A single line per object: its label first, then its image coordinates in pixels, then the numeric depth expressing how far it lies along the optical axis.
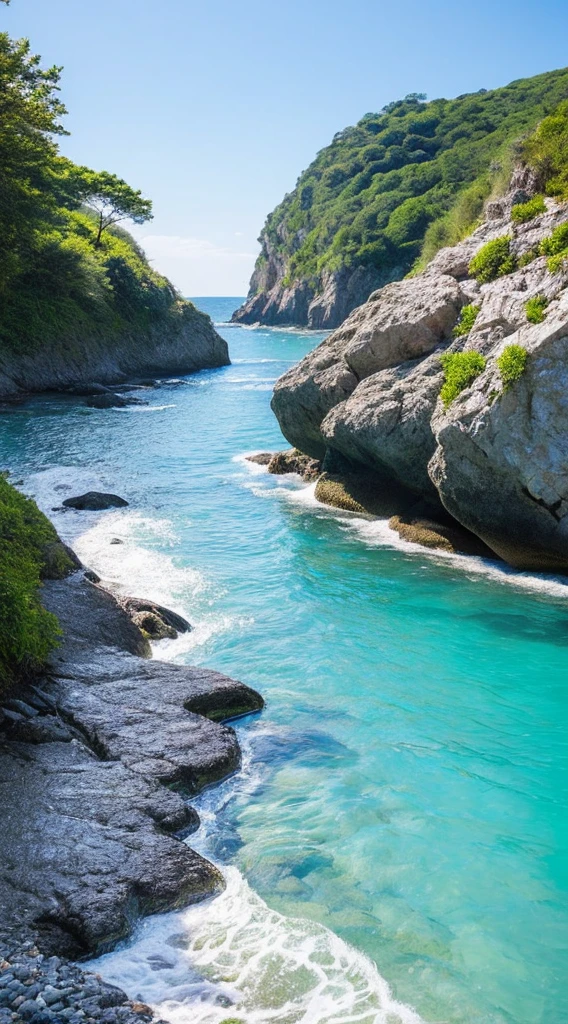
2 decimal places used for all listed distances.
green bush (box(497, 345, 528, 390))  14.62
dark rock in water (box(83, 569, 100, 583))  13.87
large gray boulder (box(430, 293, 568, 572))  14.43
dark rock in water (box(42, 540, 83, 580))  12.94
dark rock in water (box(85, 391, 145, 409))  40.22
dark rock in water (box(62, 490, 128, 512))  21.81
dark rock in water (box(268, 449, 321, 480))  25.19
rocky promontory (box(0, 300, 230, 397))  40.78
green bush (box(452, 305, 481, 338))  18.00
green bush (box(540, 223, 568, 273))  15.64
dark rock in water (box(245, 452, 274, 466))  28.20
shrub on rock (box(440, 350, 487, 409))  16.33
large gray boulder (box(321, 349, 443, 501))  17.86
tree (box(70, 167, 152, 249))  56.12
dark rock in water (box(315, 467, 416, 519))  20.31
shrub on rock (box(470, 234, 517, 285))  17.92
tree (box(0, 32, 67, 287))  32.22
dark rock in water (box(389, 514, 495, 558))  17.42
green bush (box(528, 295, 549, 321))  15.09
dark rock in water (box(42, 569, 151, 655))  11.46
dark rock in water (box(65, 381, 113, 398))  42.59
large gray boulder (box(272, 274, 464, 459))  18.98
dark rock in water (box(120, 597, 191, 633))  13.53
